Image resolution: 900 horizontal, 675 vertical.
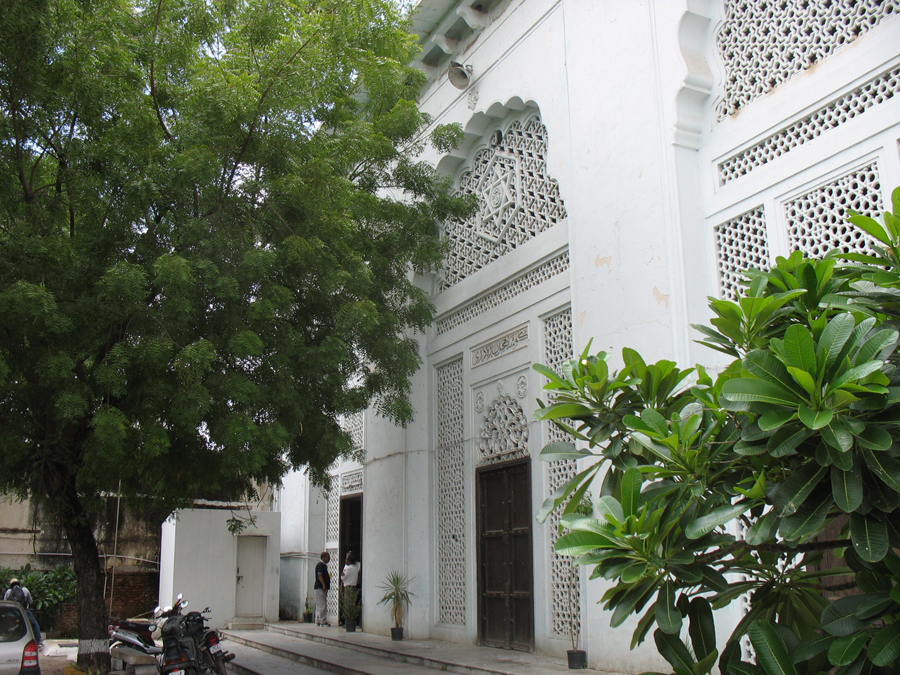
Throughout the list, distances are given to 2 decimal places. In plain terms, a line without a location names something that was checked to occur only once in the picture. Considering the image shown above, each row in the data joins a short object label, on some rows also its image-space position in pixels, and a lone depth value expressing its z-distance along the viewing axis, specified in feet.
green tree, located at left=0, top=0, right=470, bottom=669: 19.38
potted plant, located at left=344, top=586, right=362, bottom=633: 37.32
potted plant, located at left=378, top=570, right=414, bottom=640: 32.50
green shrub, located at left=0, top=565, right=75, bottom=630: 42.57
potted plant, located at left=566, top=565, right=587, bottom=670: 21.83
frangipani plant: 6.78
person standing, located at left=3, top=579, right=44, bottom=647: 32.83
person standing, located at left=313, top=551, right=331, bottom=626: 41.47
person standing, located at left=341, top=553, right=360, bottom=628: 38.70
